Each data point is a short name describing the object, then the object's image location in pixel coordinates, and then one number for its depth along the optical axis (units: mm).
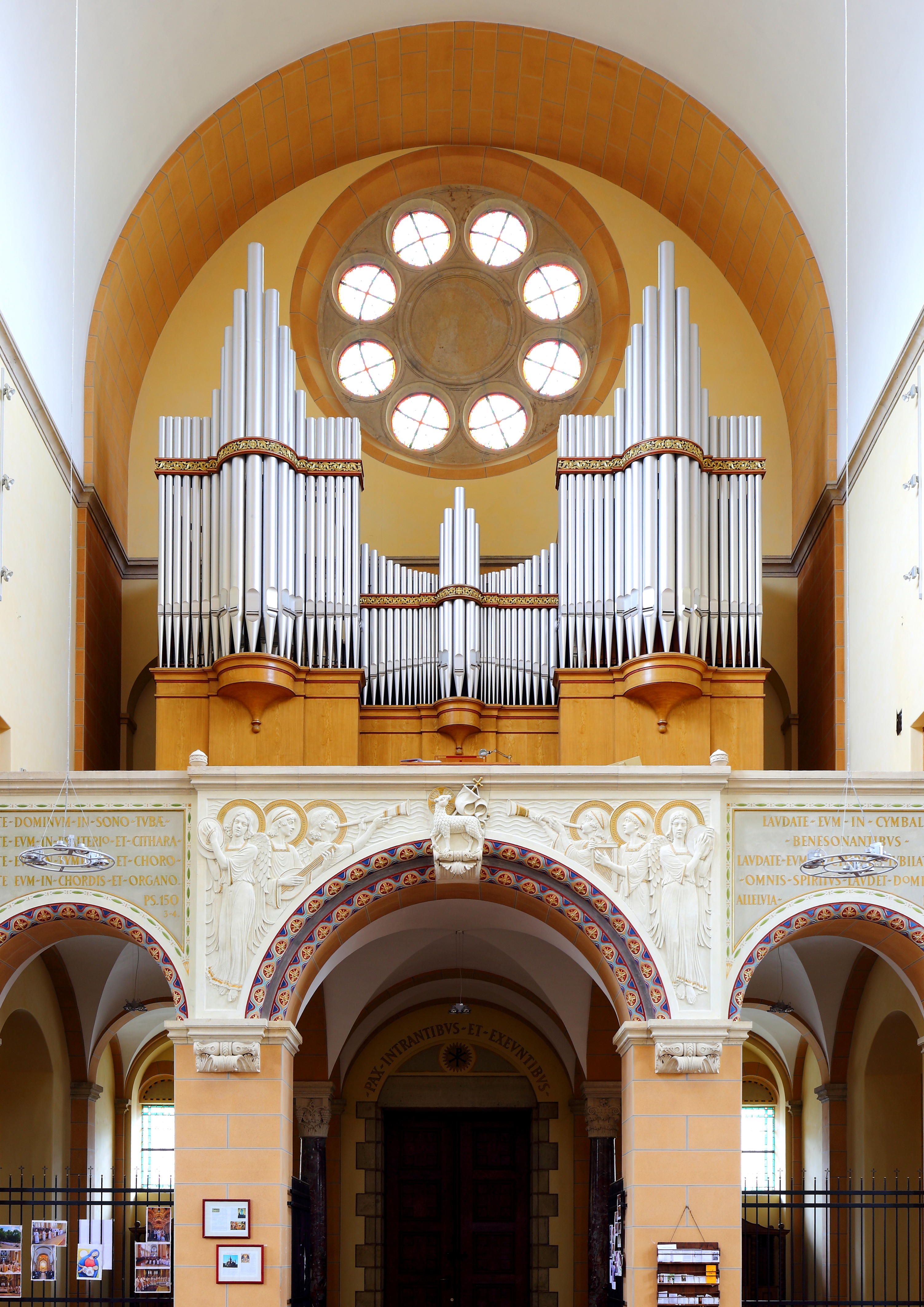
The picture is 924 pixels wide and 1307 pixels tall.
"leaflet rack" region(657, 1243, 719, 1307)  12797
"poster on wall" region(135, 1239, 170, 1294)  13680
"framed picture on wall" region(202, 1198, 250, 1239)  12969
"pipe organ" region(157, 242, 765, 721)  16234
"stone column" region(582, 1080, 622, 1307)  18547
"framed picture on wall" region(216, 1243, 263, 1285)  12906
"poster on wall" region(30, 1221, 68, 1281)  13766
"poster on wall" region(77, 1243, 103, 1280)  13672
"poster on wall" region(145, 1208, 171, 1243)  14125
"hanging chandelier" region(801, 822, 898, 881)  12031
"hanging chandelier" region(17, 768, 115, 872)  12125
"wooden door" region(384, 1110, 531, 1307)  19875
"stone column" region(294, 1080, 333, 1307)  18047
